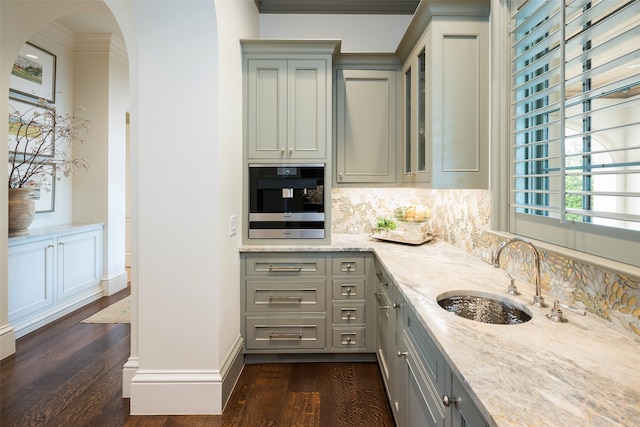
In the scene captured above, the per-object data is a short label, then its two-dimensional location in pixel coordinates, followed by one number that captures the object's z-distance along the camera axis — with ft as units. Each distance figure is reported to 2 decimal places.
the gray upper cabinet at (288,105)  8.59
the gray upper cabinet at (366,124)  9.57
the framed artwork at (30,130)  11.14
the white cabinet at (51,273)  10.16
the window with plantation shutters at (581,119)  3.59
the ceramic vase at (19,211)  10.03
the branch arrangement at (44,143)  11.15
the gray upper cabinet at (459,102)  7.16
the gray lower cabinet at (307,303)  8.52
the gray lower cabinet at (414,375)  3.18
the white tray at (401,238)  8.87
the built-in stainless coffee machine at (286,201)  8.71
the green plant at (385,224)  9.71
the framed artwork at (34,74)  11.41
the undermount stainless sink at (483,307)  4.55
